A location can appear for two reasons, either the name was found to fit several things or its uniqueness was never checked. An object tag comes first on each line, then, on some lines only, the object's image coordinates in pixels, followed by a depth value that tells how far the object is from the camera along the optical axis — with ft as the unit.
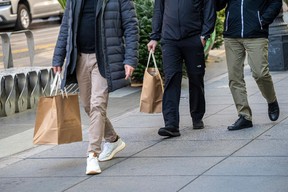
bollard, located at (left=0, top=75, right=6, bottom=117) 36.94
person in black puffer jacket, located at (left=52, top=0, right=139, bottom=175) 23.89
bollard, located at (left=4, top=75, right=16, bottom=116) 37.17
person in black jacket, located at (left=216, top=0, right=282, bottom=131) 28.35
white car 85.20
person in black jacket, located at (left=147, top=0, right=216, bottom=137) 28.50
